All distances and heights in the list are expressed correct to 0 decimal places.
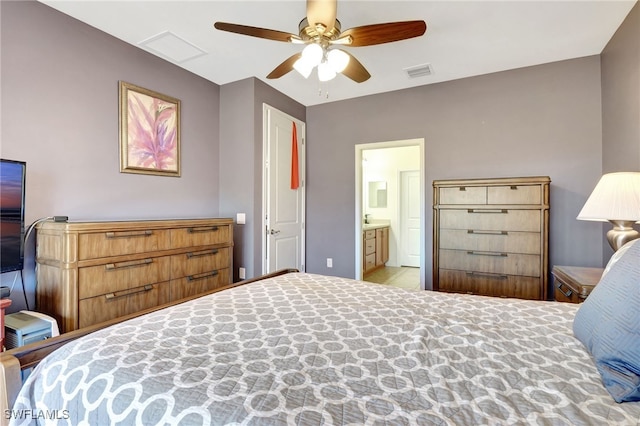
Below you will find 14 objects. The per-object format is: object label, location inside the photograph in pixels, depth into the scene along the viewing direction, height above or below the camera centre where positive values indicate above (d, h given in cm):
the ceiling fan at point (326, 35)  176 +107
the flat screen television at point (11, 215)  174 -1
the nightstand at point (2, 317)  157 -53
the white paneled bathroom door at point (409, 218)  627 -13
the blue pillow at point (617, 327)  72 -32
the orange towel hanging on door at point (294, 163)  405 +65
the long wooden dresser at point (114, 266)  192 -38
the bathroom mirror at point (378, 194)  656 +39
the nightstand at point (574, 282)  188 -47
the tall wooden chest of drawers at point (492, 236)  270 -24
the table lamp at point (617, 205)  182 +3
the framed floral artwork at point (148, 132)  270 +77
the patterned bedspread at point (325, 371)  66 -42
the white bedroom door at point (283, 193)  359 +24
